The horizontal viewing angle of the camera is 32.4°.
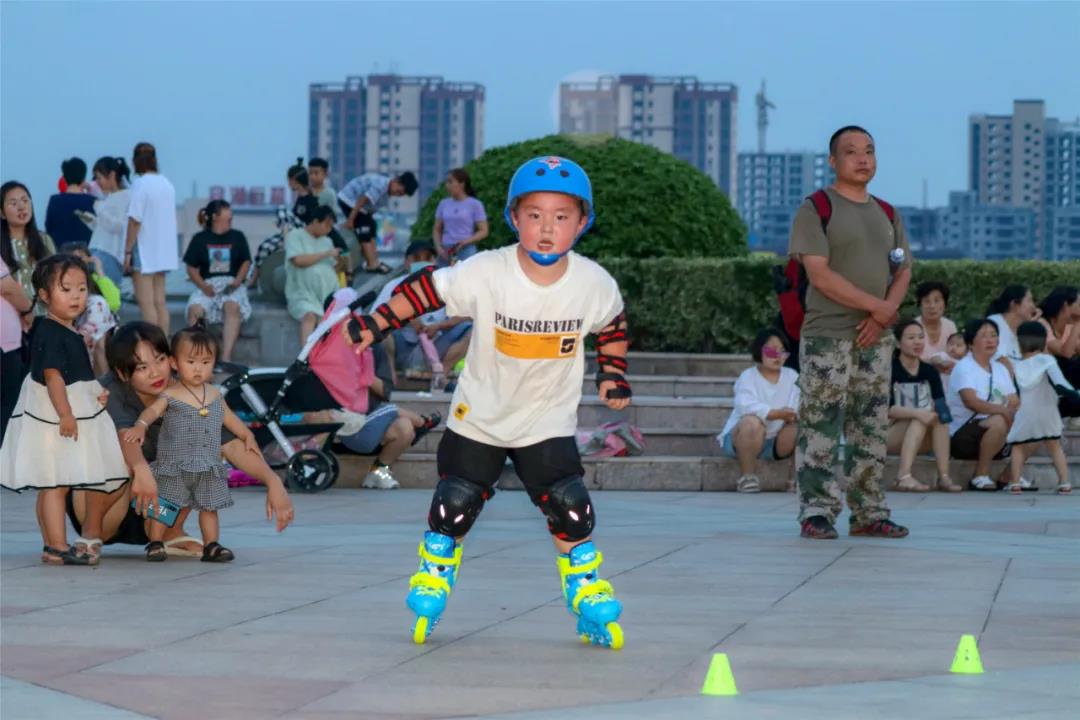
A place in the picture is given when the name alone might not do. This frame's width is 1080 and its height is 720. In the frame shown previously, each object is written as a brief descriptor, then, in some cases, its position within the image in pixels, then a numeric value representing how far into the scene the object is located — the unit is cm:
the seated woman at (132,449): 861
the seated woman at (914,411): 1306
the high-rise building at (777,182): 17850
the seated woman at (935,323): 1411
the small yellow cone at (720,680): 536
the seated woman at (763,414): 1281
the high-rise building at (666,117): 19200
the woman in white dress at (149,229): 1548
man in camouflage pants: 939
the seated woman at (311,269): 1659
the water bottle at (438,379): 1519
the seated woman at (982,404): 1319
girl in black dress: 828
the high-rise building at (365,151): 16650
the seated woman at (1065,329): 1427
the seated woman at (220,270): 1642
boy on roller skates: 634
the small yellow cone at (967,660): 573
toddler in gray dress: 864
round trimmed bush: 1989
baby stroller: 1227
